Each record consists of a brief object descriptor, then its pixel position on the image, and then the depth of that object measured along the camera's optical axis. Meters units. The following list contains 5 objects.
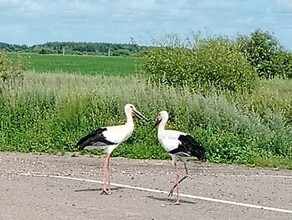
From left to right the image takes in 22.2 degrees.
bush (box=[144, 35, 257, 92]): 25.70
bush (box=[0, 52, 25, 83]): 26.50
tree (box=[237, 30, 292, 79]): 36.53
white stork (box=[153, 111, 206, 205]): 11.80
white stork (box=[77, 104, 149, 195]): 12.84
